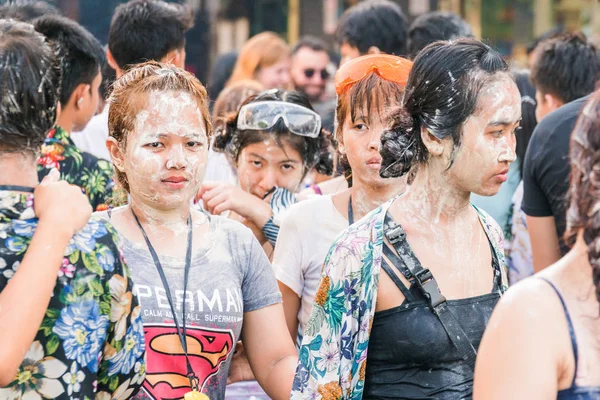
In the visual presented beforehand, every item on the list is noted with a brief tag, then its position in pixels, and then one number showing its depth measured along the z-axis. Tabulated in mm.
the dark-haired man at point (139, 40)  8280
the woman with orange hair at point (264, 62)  13219
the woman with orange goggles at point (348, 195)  5758
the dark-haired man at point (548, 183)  7222
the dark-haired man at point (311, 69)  14161
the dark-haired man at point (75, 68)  7377
